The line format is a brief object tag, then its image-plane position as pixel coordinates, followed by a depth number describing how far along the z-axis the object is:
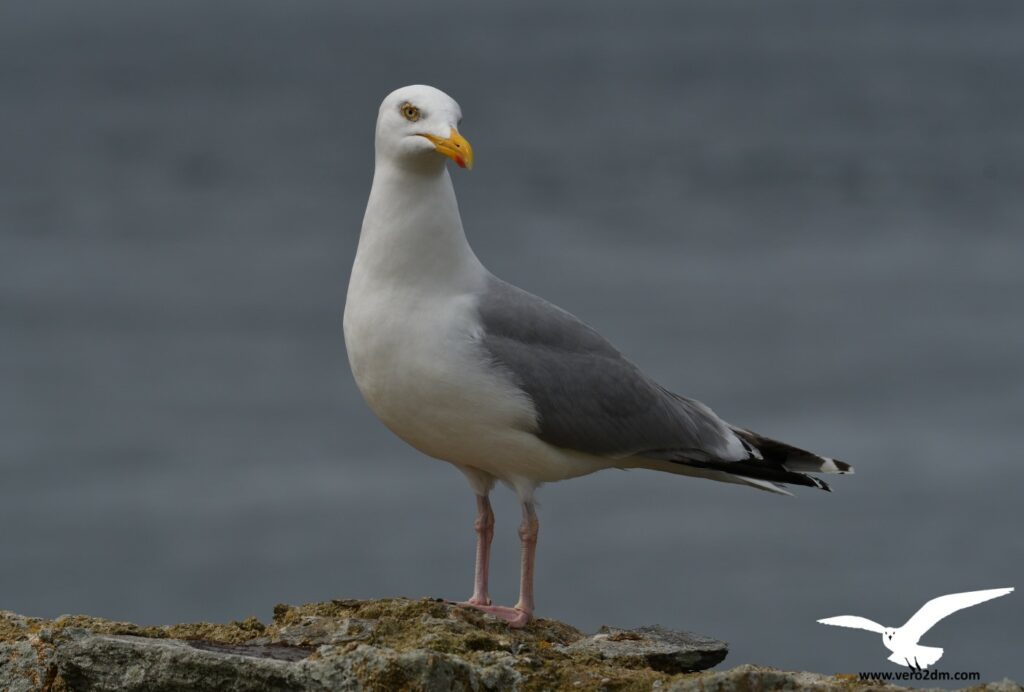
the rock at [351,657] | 10.02
